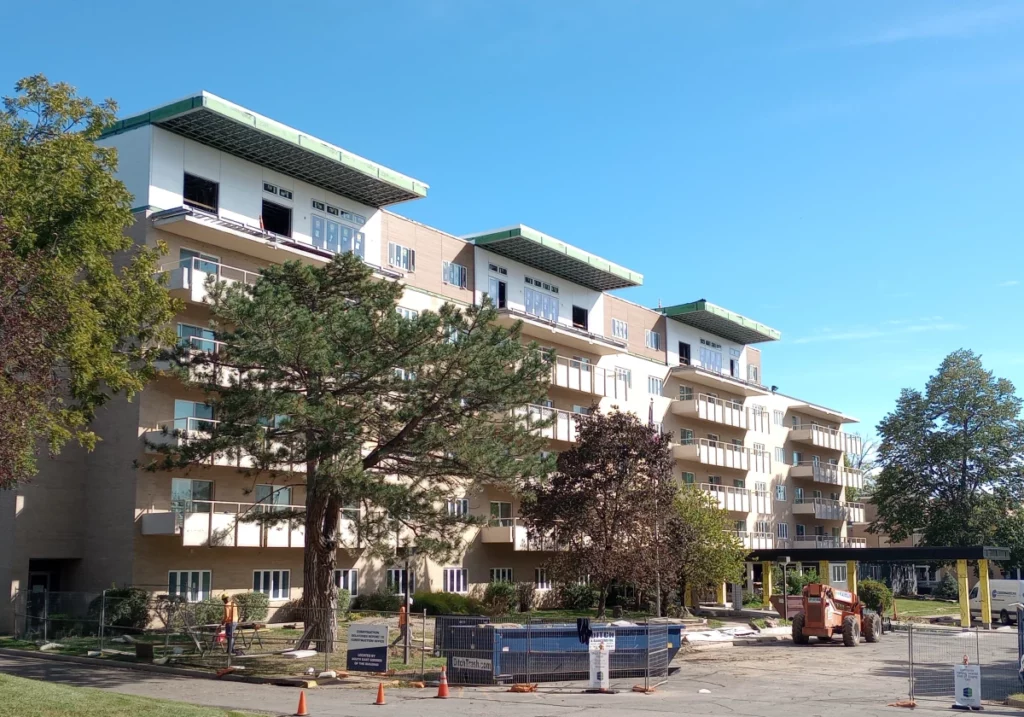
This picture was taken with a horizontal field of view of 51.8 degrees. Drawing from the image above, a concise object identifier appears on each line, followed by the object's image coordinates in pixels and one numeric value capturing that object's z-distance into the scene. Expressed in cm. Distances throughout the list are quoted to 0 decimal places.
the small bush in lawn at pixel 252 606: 3415
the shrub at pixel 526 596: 4650
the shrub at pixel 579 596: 4872
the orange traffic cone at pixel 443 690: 2188
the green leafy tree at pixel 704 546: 4538
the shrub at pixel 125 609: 3141
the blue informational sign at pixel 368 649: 2423
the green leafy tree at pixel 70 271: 2122
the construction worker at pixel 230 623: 2619
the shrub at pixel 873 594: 5412
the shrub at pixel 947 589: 7606
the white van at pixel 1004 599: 5200
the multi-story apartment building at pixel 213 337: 3403
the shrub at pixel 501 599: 4331
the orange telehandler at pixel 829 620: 3662
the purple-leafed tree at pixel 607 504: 3962
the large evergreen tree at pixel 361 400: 2552
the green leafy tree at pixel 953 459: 6769
